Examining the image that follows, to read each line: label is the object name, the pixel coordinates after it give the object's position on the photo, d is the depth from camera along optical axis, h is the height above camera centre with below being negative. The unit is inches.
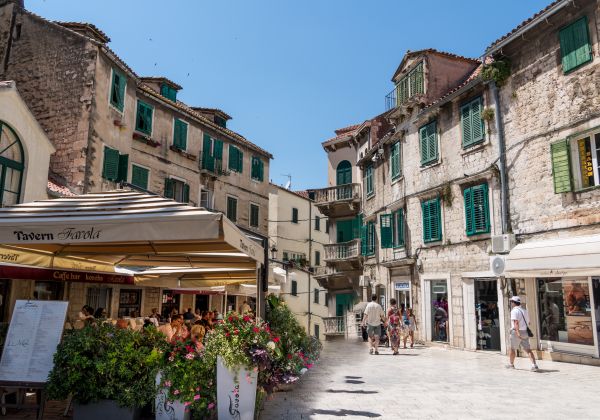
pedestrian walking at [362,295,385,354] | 603.0 -28.5
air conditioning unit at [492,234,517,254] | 603.2 +67.8
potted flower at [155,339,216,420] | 219.5 -39.3
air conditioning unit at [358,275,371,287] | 1028.1 +35.0
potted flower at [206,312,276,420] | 218.8 -28.8
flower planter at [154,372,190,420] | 221.8 -49.5
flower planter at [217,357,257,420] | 218.7 -42.6
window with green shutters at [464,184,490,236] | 657.0 +118.9
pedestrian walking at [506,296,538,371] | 456.1 -30.3
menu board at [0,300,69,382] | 233.0 -21.5
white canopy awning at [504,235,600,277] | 470.9 +42.0
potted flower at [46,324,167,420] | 220.4 -36.0
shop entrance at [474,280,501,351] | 652.7 -21.5
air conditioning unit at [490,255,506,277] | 601.0 +41.9
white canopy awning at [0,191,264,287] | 212.1 +30.1
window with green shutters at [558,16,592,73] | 521.0 +272.1
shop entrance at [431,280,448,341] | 740.6 -17.4
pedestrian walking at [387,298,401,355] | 636.7 -37.9
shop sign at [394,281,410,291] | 837.8 +22.1
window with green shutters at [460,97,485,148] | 674.8 +242.0
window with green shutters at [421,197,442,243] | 745.6 +119.2
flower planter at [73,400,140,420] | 221.1 -51.1
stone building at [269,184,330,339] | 1535.4 +158.1
